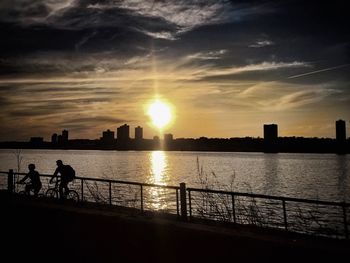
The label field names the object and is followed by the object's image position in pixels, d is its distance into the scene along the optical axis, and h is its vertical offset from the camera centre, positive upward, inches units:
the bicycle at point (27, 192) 739.2 -84.3
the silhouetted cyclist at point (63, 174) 687.7 -46.8
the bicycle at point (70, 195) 705.1 -88.7
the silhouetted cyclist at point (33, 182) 730.2 -64.7
